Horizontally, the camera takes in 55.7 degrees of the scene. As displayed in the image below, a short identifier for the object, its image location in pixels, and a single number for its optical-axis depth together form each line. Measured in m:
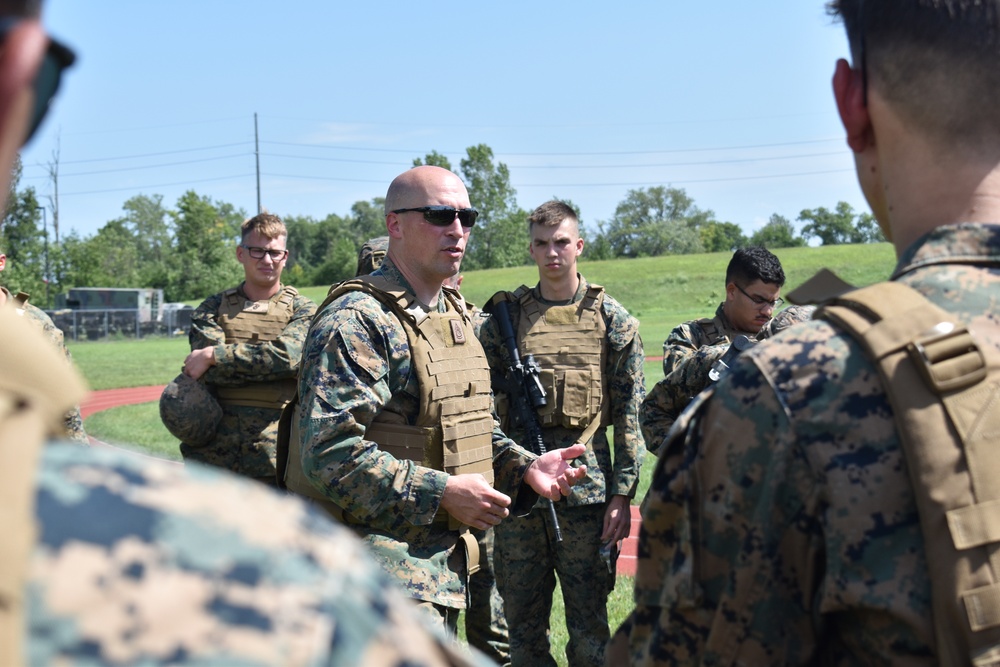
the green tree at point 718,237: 105.56
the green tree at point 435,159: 72.12
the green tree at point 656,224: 100.19
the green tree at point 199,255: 67.69
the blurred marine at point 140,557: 0.74
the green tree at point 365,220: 109.38
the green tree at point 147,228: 109.19
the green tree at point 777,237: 82.44
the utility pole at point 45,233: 52.56
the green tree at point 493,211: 78.56
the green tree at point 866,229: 86.63
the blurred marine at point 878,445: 1.57
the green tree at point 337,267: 77.88
